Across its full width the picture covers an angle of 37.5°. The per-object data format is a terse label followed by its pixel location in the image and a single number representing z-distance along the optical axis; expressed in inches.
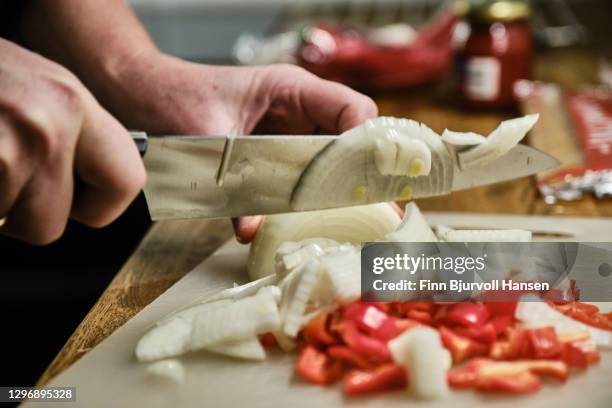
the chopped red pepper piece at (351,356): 16.0
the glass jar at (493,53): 31.0
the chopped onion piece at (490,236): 18.2
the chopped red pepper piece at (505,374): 15.4
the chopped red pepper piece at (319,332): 16.3
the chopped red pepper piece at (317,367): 15.9
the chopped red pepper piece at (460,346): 16.1
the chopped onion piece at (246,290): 17.6
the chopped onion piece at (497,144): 18.4
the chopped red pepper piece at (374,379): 15.5
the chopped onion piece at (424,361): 15.3
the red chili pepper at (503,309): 16.7
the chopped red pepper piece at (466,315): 16.3
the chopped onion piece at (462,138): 18.4
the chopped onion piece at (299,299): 16.4
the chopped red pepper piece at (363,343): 15.8
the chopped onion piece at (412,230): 17.9
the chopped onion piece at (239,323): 16.4
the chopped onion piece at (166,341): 16.6
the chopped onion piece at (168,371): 16.0
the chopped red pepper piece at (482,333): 16.2
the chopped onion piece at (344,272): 16.5
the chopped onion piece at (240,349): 16.6
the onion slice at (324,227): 19.4
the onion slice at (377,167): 18.2
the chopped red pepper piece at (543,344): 15.8
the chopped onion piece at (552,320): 16.5
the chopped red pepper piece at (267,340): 17.0
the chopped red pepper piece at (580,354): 16.0
